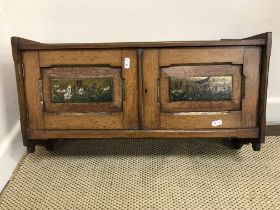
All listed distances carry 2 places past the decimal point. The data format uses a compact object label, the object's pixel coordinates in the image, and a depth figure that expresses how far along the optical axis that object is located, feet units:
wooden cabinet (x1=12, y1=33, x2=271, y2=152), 3.16
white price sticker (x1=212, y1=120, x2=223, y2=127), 3.32
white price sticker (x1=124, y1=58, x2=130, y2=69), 3.18
